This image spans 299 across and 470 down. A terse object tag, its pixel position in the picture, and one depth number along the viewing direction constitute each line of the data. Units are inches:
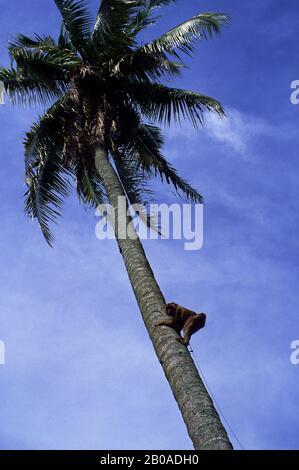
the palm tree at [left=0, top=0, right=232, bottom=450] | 504.1
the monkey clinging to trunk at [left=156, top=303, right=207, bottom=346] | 302.2
